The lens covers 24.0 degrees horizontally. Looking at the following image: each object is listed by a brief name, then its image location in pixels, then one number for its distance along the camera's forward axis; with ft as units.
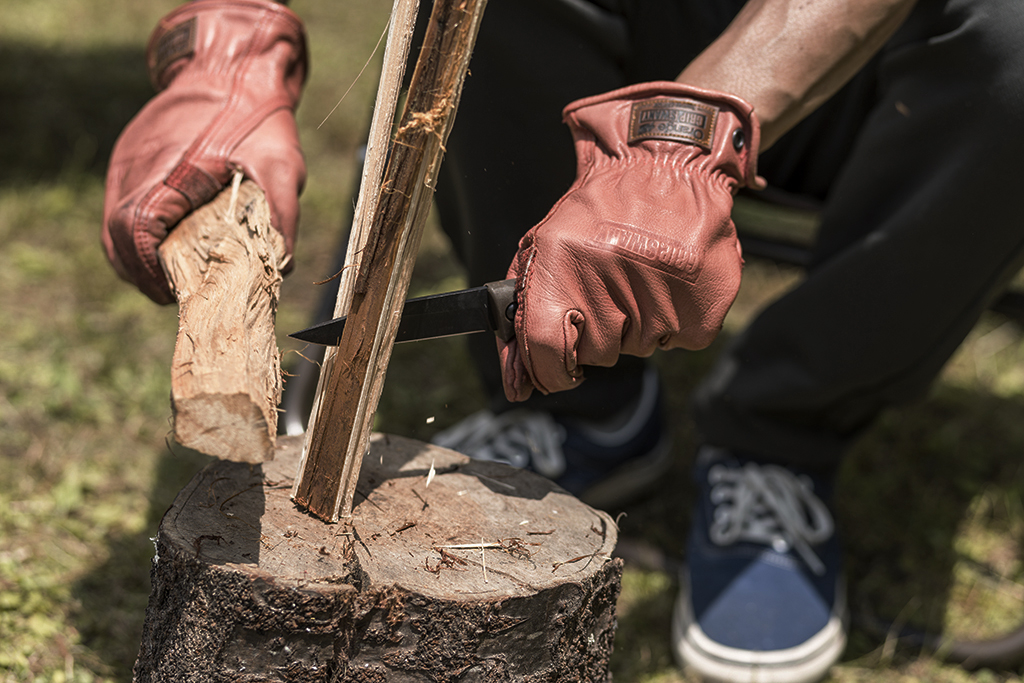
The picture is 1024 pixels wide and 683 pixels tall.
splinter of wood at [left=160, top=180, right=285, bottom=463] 3.92
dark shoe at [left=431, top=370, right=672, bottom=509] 5.24
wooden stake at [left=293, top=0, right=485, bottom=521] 4.06
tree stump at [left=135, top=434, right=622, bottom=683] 4.00
